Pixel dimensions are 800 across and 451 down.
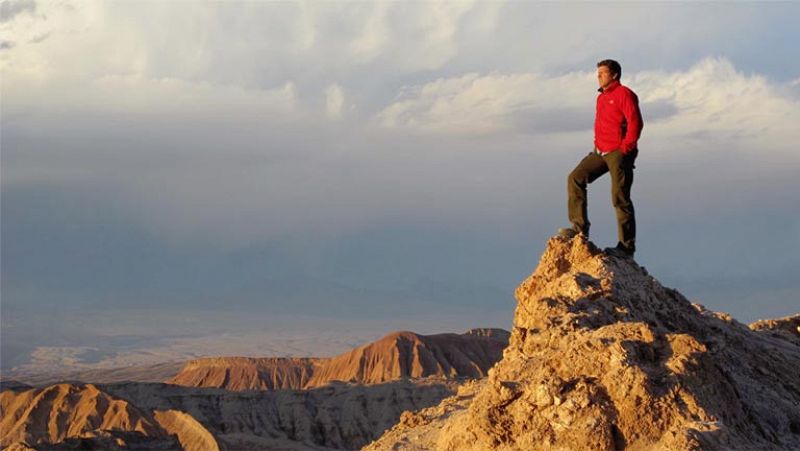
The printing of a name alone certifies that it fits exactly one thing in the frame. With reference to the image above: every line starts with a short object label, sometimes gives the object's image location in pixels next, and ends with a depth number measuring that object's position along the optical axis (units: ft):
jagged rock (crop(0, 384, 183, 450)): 220.43
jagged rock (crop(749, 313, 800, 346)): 59.66
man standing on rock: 40.45
